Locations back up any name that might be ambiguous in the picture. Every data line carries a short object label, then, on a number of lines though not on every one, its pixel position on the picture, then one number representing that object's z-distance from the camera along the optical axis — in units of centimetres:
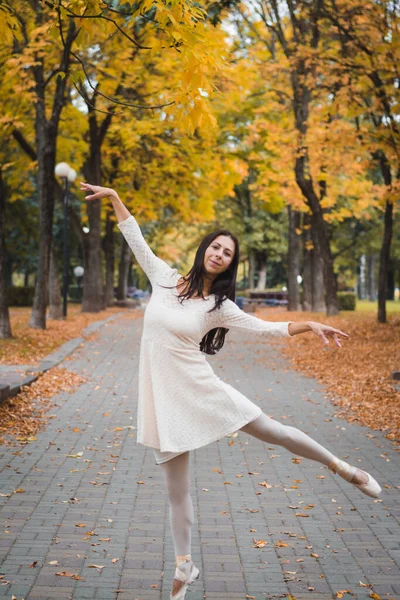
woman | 429
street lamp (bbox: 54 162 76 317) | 2512
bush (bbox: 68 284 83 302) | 5247
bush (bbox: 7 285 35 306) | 4262
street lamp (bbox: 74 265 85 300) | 5053
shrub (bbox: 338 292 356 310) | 4044
